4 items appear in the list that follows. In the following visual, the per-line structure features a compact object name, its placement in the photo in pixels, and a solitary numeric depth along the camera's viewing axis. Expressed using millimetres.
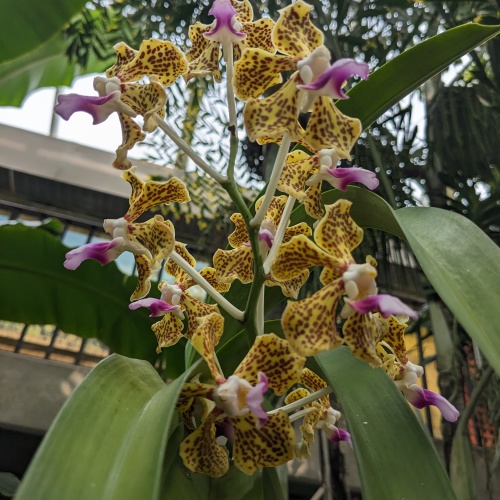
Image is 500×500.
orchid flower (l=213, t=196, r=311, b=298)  420
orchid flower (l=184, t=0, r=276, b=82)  394
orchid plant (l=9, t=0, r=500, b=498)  308
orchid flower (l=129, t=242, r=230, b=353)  415
